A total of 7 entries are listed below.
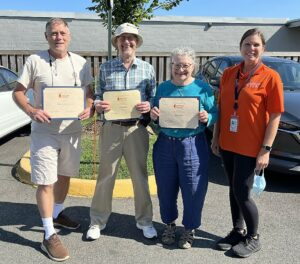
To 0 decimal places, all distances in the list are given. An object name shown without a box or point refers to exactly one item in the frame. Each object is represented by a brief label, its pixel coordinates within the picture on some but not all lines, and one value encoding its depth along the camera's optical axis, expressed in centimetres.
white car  703
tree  820
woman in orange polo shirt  305
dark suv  482
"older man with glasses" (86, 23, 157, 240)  338
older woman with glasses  326
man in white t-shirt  332
